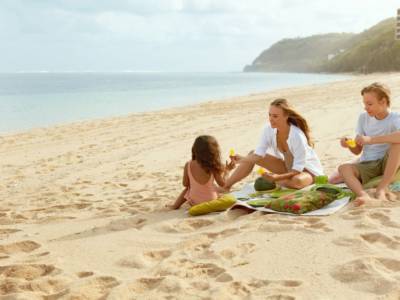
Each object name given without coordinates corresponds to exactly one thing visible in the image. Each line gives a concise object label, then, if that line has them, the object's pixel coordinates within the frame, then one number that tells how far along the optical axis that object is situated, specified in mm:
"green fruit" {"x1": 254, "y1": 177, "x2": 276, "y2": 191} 5047
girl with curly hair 4434
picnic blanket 4082
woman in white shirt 4816
